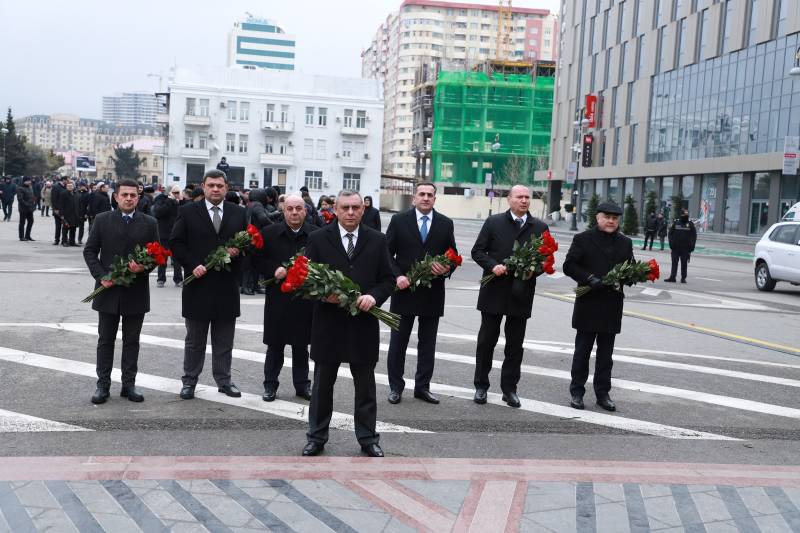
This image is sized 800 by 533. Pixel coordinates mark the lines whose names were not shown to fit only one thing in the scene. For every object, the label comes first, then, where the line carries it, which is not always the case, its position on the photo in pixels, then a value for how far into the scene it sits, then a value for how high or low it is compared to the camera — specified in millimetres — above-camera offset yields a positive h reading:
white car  18656 -689
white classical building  78938 +6078
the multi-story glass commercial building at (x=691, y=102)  44844 +7125
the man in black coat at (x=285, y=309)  7488 -979
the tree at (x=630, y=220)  51625 -275
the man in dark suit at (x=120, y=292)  7227 -885
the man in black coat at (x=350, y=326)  5902 -861
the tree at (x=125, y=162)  144625 +3928
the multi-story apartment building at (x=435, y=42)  155625 +30070
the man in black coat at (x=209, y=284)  7531 -810
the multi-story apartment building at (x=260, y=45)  189750 +32456
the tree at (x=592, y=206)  53556 +459
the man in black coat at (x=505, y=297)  7602 -772
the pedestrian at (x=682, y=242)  20641 -556
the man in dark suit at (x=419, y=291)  7680 -773
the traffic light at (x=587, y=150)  58500 +4215
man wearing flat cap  7613 -768
